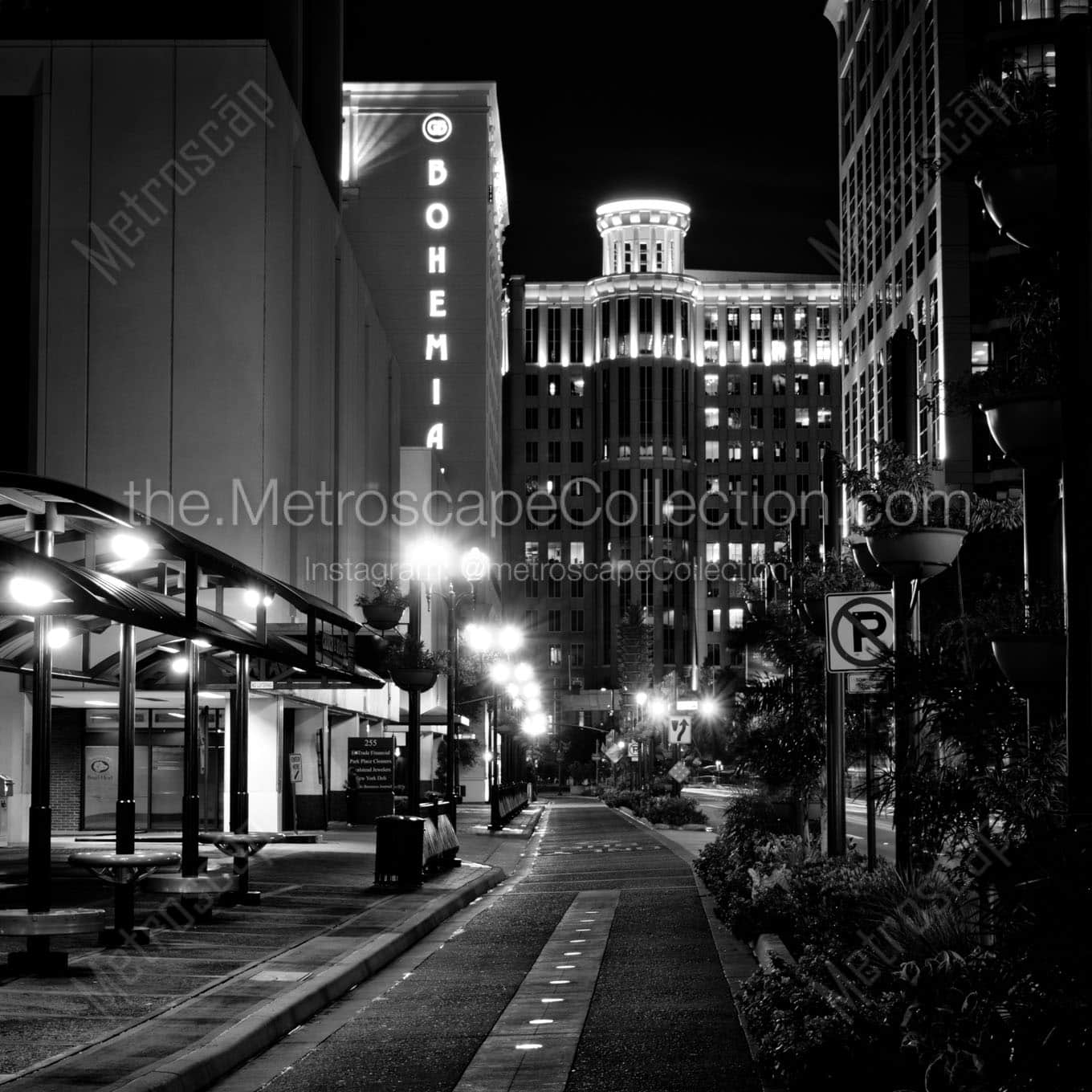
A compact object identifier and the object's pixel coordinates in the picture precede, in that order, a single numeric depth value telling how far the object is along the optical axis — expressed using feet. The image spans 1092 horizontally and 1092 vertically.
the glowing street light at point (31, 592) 42.22
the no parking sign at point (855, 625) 49.60
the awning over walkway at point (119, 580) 41.22
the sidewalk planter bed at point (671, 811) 157.99
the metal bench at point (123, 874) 47.24
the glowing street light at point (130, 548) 53.11
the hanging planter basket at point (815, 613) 60.75
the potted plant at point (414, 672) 86.48
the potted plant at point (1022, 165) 27.04
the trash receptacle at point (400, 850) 75.46
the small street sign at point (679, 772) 167.73
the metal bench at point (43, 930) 42.04
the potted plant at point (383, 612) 83.97
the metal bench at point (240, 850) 62.95
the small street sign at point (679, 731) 131.44
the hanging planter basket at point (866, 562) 49.67
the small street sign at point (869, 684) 29.78
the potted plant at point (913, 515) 41.50
